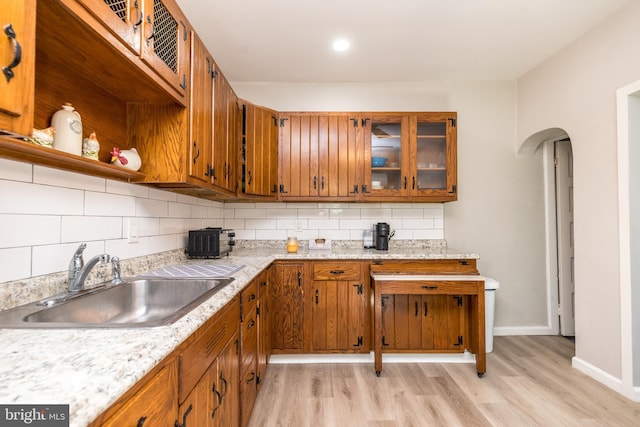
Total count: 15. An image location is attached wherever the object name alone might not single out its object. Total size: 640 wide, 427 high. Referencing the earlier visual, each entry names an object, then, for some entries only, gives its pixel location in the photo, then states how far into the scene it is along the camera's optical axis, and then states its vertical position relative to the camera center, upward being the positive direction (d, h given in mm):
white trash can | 2650 -760
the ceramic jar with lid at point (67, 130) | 1083 +337
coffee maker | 2836 -143
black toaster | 2203 -177
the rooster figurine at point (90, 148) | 1188 +296
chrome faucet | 1167 -202
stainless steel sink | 873 -328
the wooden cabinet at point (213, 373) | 875 -549
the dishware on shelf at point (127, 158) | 1391 +303
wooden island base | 2268 -523
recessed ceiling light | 2396 +1473
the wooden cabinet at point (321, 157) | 2814 +615
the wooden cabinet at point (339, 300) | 2498 -675
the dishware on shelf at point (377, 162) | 2830 +573
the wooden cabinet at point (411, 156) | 2779 +625
